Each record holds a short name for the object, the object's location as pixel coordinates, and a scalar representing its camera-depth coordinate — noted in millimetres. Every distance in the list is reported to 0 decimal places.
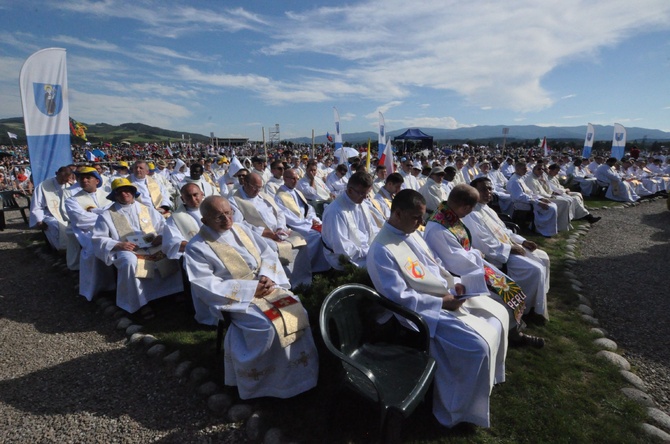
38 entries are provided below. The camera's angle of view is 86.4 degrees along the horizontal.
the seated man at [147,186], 9023
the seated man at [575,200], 11016
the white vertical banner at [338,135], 20906
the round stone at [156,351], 4121
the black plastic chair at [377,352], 2436
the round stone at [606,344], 4207
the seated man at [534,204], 9461
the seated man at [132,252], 4984
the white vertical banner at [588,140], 23409
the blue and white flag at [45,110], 7348
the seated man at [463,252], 3869
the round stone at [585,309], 5080
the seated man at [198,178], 8414
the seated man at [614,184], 14961
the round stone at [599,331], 4484
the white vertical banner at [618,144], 22094
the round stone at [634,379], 3557
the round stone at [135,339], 4395
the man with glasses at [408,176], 12605
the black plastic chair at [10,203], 10765
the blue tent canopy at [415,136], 37459
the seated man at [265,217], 5999
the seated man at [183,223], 5082
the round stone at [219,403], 3254
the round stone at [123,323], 4764
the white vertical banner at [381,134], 19284
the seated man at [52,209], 7594
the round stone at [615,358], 3861
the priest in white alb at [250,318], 3223
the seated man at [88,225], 5562
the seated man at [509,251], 4816
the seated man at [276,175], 8875
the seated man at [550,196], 10031
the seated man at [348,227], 5133
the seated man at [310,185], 11112
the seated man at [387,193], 7363
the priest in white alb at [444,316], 2936
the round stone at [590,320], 4809
